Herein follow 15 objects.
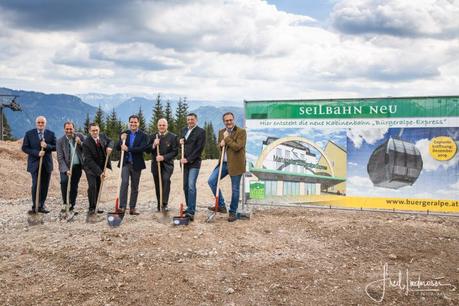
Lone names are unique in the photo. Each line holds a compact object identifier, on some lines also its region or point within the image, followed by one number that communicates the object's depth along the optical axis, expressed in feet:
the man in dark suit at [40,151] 36.63
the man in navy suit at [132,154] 34.32
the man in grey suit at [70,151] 36.07
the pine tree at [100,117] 223.34
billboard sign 32.81
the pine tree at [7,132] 274.48
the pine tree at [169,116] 208.46
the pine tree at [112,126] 220.84
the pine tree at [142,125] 195.11
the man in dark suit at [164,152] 34.45
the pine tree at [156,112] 208.85
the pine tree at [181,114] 219.61
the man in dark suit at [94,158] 34.45
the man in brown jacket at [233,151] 32.71
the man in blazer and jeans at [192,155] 33.09
